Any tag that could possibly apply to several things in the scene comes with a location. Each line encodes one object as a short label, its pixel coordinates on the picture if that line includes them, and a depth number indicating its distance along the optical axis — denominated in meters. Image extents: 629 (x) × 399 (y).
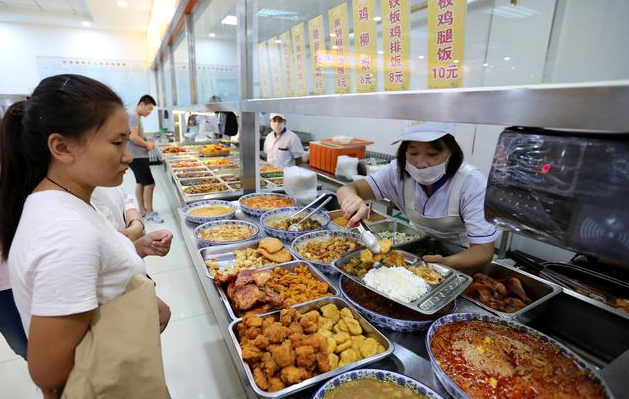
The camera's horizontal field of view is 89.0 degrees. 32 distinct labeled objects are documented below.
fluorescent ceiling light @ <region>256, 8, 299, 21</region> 2.11
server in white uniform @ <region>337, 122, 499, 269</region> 1.69
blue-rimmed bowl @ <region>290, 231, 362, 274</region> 1.95
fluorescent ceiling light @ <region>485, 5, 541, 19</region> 0.99
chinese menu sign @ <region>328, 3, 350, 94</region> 1.50
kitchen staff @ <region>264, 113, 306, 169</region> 5.69
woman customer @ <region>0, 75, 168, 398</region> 0.86
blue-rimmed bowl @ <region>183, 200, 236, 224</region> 2.46
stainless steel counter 0.98
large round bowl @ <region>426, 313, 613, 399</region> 0.93
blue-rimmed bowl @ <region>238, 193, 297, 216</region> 2.62
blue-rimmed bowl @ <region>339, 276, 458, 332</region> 1.25
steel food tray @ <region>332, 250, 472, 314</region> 1.22
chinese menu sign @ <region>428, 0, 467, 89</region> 0.95
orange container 4.74
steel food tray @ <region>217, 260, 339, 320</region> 1.40
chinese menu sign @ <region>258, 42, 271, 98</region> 2.52
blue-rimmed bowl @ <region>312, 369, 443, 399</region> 0.96
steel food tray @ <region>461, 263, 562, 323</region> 1.35
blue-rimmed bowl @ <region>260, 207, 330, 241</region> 2.14
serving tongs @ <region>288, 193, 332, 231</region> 2.27
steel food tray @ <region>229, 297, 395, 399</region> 0.99
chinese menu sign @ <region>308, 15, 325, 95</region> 1.71
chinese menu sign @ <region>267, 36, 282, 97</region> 2.29
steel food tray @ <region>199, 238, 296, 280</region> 1.94
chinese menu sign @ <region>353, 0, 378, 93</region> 1.29
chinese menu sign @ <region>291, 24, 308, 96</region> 1.91
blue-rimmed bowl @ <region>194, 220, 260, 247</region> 2.04
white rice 1.29
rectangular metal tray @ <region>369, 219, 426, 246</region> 2.42
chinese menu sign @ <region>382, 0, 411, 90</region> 1.13
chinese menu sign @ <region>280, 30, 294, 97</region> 2.08
